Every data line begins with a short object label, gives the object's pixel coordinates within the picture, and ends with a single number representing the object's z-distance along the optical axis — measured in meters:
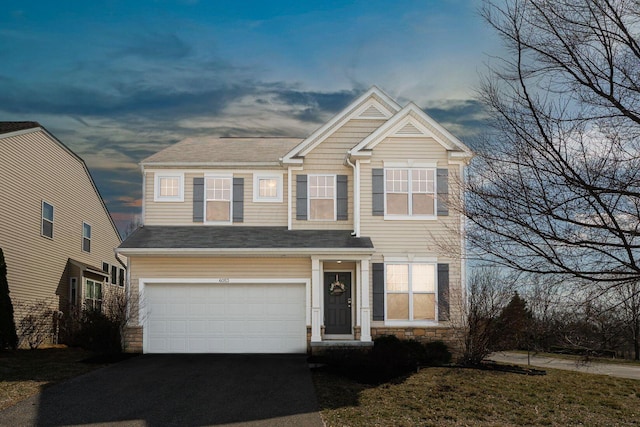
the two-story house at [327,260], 19.73
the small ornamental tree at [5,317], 20.50
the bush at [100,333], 19.42
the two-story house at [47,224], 22.80
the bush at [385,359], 15.82
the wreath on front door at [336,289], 20.62
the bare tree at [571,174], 8.32
